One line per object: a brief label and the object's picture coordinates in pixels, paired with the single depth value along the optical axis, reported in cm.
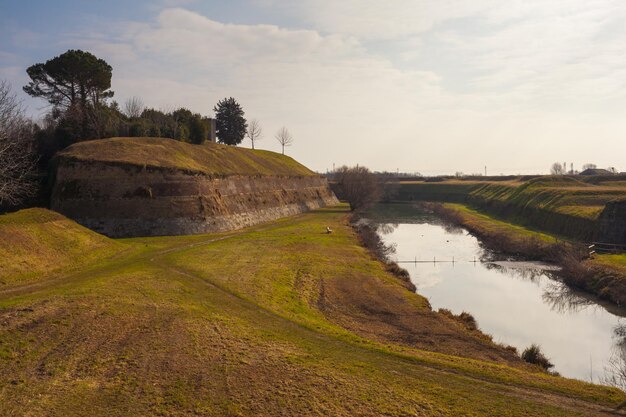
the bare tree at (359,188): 8588
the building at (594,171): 13375
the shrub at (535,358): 1980
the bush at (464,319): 2432
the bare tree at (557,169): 18375
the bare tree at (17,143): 3468
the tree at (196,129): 7212
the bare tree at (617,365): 1827
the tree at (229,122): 9831
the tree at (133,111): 7379
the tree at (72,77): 5675
